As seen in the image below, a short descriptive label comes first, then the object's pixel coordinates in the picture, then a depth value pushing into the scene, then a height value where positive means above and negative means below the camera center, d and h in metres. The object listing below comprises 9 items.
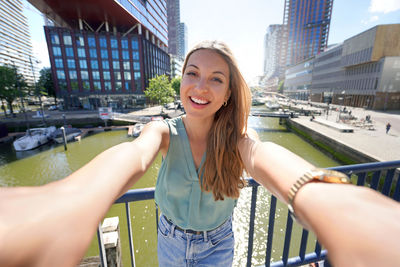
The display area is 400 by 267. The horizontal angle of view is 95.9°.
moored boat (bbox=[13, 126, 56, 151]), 19.52 -4.81
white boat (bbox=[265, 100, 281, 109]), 52.66 -2.52
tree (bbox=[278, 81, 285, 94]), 97.46 +5.34
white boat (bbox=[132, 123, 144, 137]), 22.45 -4.12
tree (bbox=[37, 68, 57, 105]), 42.22 +2.77
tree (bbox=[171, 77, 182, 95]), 51.37 +3.76
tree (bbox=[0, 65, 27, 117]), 29.94 +1.94
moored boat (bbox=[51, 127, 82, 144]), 21.55 -4.67
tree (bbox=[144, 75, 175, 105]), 35.81 +1.23
